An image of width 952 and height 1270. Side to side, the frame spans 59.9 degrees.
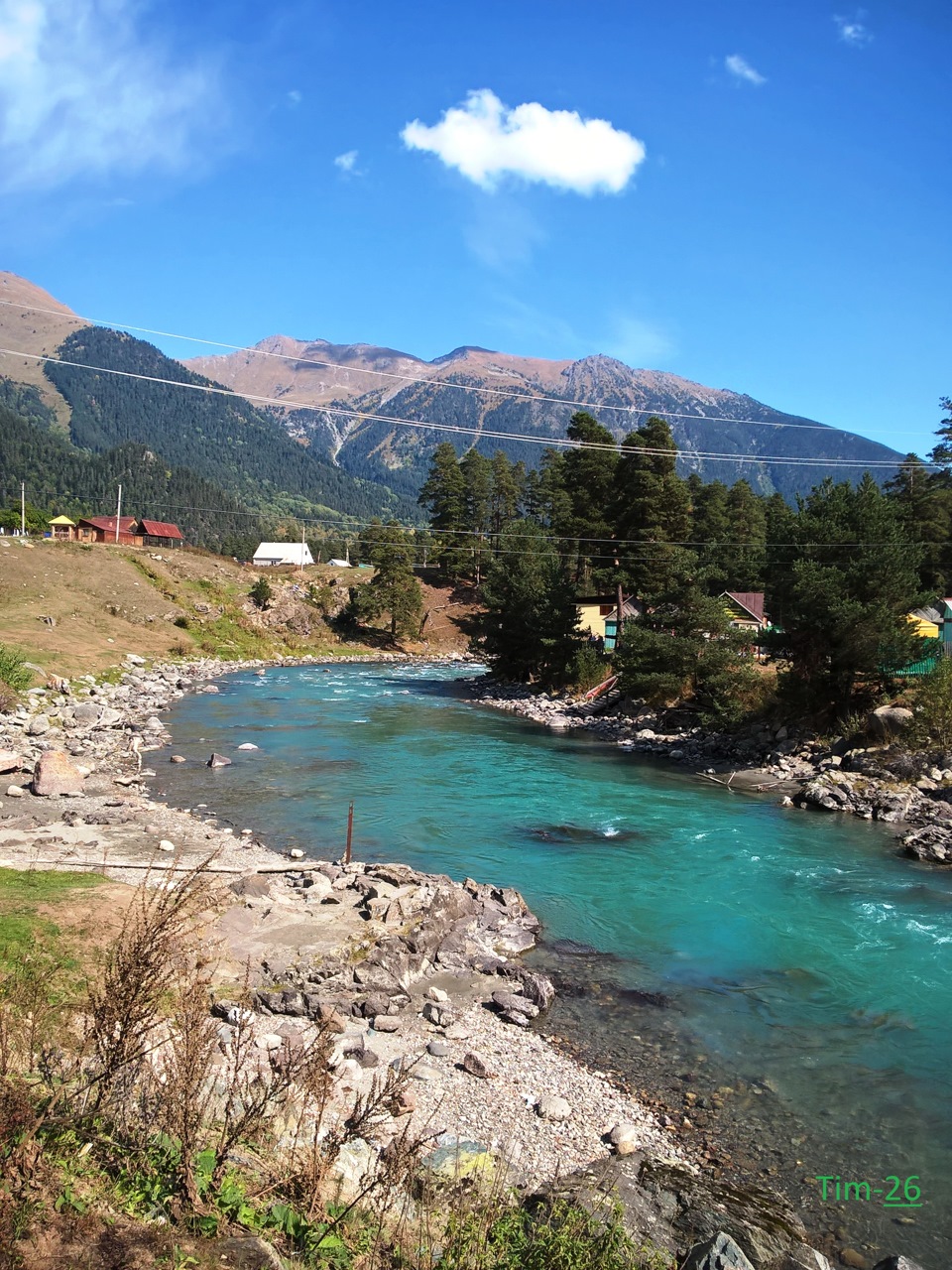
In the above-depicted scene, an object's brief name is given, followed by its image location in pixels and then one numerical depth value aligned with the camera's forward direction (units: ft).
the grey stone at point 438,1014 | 33.71
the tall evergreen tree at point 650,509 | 154.92
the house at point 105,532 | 238.89
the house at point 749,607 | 158.71
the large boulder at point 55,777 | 59.52
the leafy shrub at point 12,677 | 85.37
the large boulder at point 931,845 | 59.06
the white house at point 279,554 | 376.07
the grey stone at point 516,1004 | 35.58
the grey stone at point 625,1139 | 26.37
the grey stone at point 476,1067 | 29.86
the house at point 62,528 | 258.16
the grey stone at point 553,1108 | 27.86
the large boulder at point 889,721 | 82.89
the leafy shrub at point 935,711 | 79.61
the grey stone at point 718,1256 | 19.94
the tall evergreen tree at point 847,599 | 86.53
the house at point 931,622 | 108.68
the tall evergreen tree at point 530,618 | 149.28
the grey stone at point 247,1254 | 14.74
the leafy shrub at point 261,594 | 214.07
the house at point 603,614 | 157.28
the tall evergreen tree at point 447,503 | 258.37
